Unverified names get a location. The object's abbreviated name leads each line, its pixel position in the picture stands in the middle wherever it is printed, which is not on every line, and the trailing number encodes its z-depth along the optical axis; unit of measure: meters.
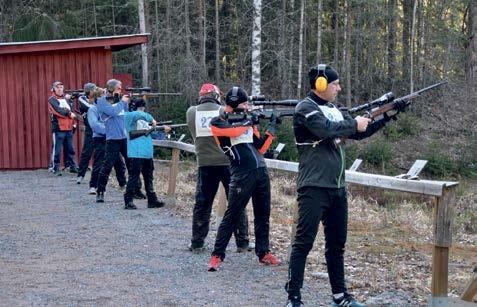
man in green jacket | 9.19
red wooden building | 20.45
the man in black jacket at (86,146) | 16.87
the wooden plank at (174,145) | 12.29
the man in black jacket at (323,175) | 6.29
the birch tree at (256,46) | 25.92
